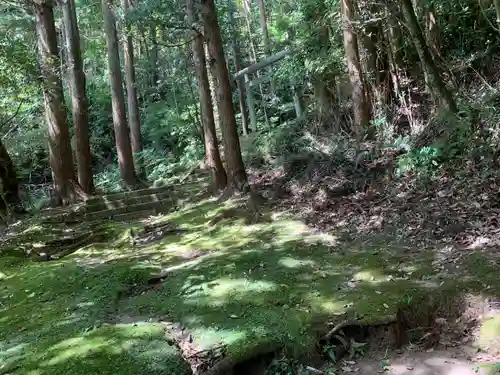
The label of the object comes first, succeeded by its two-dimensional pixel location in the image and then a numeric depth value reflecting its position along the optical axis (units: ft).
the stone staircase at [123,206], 37.01
